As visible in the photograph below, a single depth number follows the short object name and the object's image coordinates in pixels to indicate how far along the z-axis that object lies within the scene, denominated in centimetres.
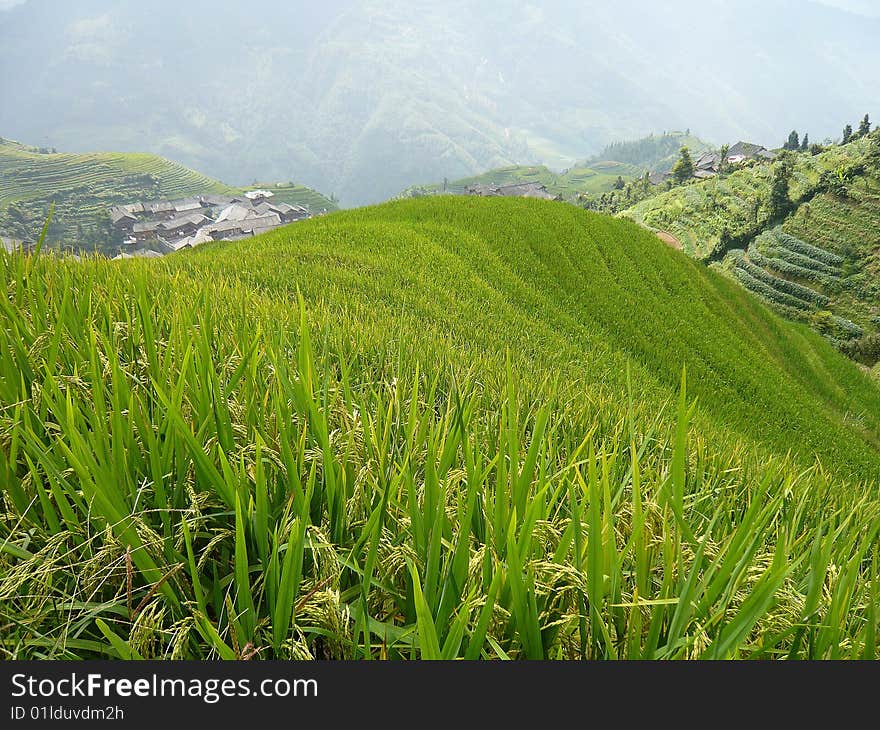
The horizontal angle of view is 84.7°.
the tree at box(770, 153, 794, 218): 4609
